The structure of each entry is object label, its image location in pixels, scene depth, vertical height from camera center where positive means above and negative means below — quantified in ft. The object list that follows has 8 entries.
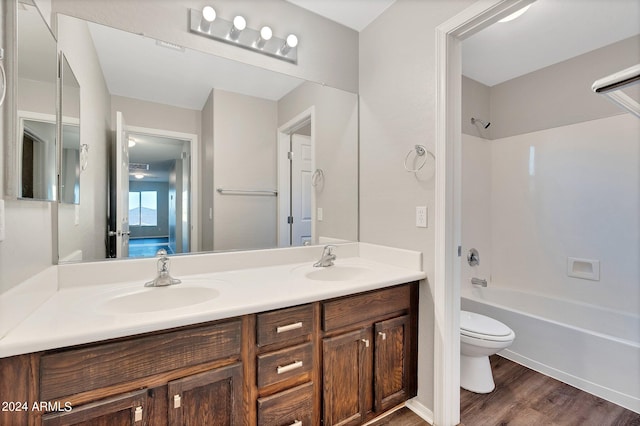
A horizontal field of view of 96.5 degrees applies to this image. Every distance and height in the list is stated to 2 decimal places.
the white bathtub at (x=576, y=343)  5.65 -2.93
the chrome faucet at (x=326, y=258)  5.77 -0.97
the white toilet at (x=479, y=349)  5.81 -2.85
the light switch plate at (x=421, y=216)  5.21 -0.10
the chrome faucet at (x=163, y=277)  4.21 -1.01
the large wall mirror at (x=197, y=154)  4.46 +1.10
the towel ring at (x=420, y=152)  5.17 +1.08
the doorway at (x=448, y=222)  4.86 -0.18
